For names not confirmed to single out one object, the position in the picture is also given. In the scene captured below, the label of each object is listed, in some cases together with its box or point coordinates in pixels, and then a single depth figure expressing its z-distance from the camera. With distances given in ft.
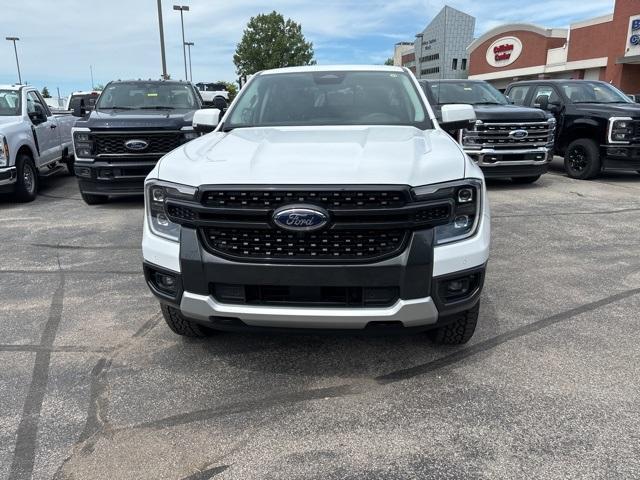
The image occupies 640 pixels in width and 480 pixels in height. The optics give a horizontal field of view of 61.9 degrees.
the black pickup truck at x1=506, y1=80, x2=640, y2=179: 31.73
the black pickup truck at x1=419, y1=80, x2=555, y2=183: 29.84
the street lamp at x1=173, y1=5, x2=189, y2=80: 112.88
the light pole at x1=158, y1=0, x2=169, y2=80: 66.78
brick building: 93.76
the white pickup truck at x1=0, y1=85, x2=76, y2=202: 27.63
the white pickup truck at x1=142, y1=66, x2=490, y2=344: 8.87
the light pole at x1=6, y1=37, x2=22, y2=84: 177.37
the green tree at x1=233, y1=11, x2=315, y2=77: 185.16
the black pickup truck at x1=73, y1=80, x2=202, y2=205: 26.22
